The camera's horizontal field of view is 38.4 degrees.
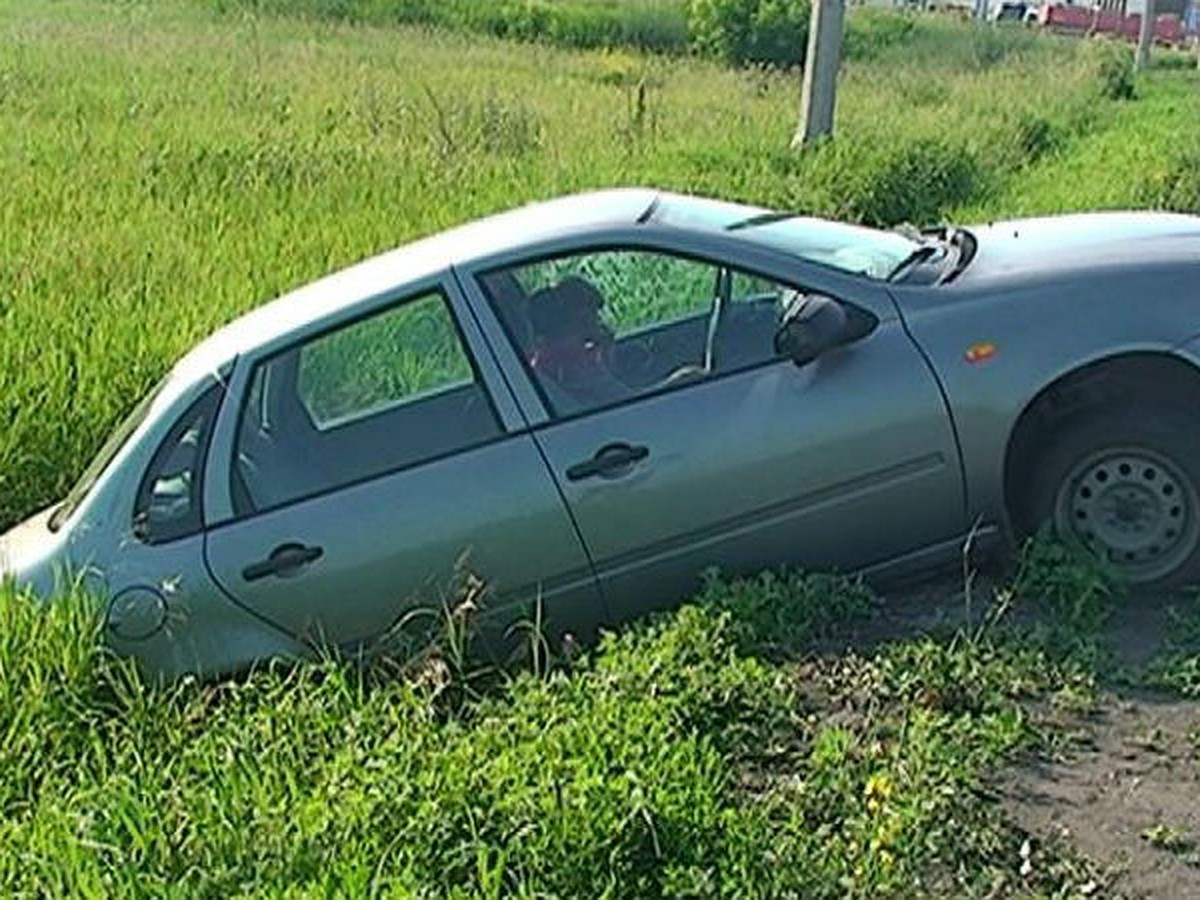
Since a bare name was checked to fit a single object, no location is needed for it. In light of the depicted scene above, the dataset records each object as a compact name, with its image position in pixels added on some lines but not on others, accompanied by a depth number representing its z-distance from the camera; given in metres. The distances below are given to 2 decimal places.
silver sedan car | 5.26
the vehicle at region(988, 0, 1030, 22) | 70.44
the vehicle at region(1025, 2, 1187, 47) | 69.75
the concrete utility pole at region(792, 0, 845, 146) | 16.50
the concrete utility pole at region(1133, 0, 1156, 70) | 52.12
